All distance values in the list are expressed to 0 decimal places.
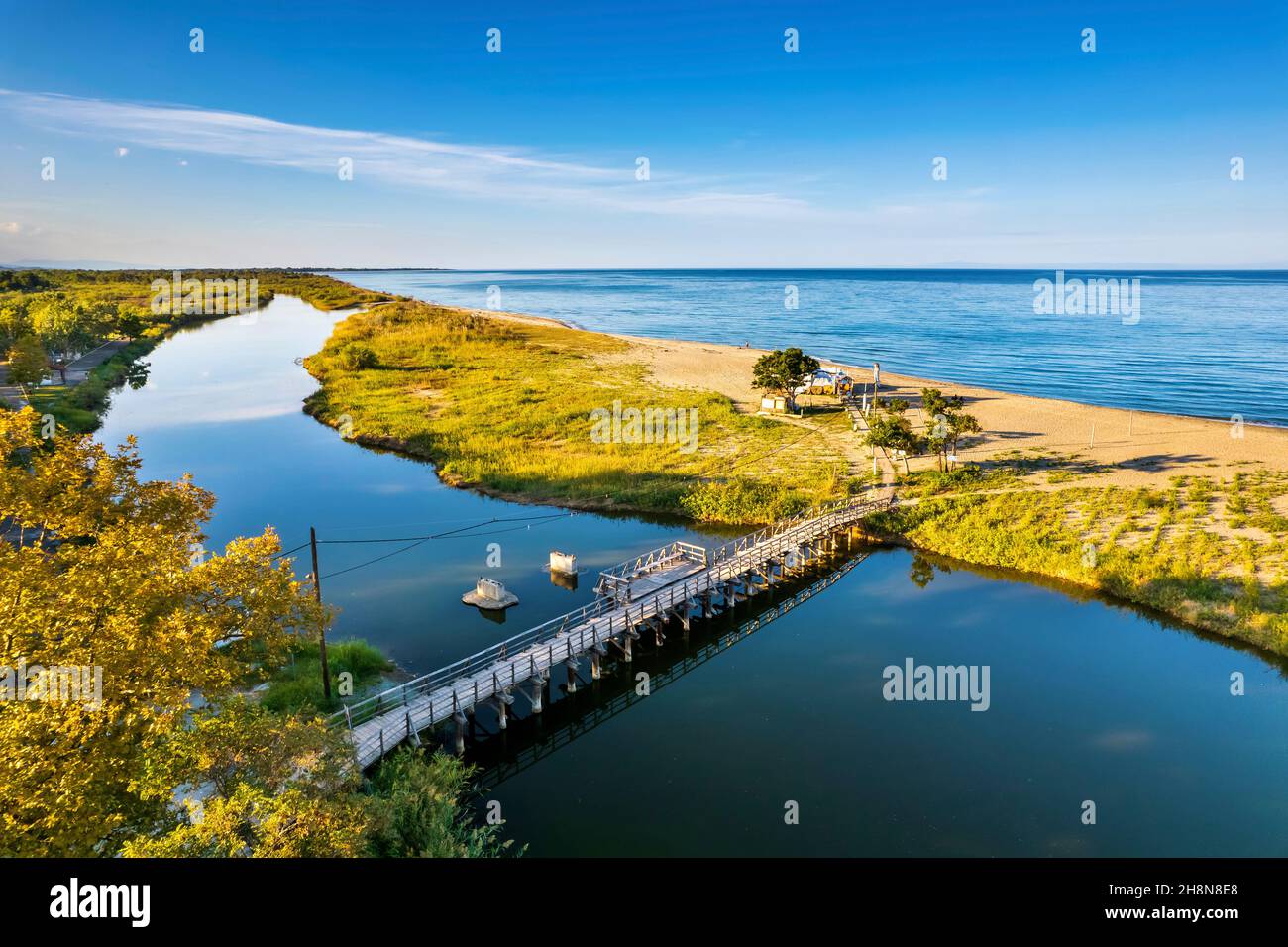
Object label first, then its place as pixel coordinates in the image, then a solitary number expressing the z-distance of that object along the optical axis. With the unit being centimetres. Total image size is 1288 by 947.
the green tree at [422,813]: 2017
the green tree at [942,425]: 5688
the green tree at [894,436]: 5541
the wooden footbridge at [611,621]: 2711
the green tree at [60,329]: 9569
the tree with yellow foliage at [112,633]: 1469
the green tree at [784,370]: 7488
